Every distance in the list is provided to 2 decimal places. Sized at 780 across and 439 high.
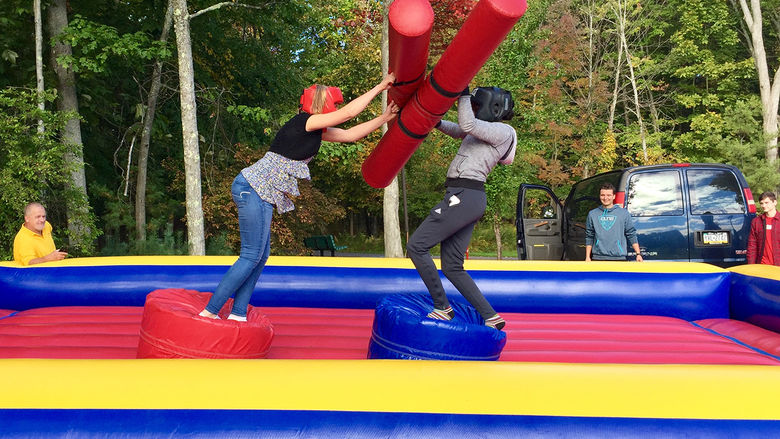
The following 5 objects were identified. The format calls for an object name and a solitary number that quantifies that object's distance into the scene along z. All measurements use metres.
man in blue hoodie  4.95
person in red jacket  5.04
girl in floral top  2.65
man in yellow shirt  4.02
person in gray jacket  2.89
